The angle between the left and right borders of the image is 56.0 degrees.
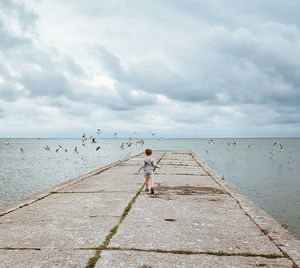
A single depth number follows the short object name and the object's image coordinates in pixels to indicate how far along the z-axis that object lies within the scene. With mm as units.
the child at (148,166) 8211
